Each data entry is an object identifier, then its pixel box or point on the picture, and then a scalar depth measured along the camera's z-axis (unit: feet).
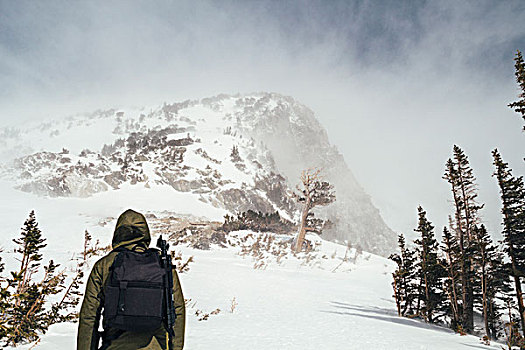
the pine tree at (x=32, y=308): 11.56
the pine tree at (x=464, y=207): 28.02
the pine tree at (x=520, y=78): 25.43
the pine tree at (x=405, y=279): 29.60
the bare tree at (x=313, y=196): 75.46
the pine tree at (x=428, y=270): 28.86
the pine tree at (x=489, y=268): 25.03
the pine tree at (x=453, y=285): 26.65
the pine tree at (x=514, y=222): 24.29
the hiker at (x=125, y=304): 6.60
